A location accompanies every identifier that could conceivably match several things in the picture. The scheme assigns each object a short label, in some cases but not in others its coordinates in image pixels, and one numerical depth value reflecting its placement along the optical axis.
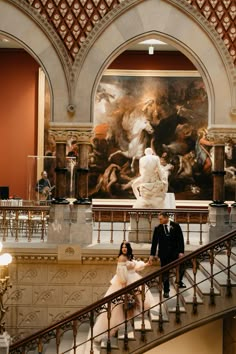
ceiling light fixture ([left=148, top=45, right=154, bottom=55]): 16.81
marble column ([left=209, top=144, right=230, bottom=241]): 12.05
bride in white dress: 9.38
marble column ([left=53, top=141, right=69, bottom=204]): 12.26
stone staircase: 8.80
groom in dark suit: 10.00
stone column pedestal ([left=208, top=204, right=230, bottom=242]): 12.02
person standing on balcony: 15.49
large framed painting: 17.78
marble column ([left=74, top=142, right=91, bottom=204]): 12.30
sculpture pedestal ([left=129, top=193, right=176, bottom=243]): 12.09
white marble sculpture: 12.79
